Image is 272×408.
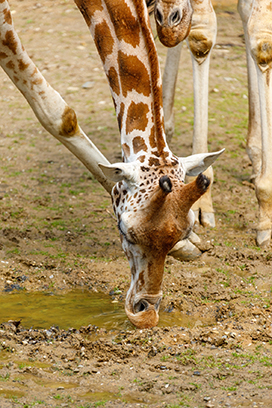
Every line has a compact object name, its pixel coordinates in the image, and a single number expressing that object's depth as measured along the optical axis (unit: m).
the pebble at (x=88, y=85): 25.18
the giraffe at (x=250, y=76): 13.16
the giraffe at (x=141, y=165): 8.56
